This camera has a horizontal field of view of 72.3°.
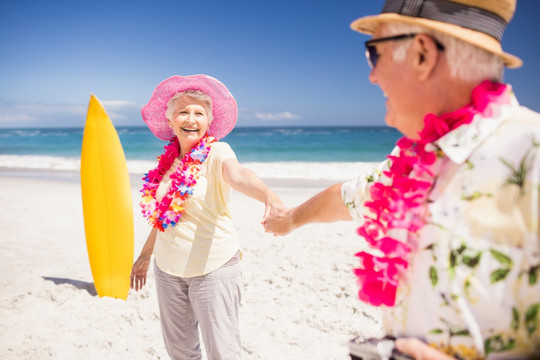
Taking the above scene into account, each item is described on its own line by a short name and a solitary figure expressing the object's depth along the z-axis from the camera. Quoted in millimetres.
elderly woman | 2074
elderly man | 793
